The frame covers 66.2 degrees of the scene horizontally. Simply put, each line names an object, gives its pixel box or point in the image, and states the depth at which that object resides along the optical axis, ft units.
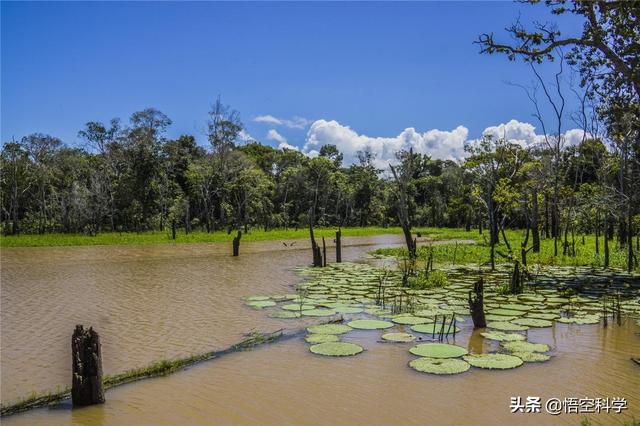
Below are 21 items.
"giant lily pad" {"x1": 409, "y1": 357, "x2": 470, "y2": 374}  22.66
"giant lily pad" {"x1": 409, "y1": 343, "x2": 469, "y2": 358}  24.81
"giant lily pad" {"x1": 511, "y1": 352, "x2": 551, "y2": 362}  24.36
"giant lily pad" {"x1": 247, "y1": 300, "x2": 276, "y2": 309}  39.01
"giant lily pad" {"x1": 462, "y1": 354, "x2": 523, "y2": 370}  23.15
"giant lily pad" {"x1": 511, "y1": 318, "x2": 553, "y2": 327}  30.85
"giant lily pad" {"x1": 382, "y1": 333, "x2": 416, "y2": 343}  27.82
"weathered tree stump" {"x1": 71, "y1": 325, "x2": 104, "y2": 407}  19.01
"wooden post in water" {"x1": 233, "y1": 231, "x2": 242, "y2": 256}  86.64
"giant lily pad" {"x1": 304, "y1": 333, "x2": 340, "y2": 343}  28.02
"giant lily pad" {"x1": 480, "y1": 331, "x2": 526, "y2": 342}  27.71
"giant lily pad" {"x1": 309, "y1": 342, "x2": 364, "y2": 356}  25.77
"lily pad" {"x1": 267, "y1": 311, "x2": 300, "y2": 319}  34.71
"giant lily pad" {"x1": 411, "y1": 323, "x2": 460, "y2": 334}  29.46
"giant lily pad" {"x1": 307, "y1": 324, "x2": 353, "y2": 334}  30.01
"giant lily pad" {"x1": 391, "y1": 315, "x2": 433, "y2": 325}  31.63
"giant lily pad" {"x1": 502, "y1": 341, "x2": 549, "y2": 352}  25.81
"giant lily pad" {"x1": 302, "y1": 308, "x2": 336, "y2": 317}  34.82
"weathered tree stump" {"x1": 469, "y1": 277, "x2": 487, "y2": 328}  30.32
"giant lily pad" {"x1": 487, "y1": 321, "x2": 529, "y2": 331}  29.81
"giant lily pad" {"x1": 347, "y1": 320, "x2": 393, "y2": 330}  30.71
